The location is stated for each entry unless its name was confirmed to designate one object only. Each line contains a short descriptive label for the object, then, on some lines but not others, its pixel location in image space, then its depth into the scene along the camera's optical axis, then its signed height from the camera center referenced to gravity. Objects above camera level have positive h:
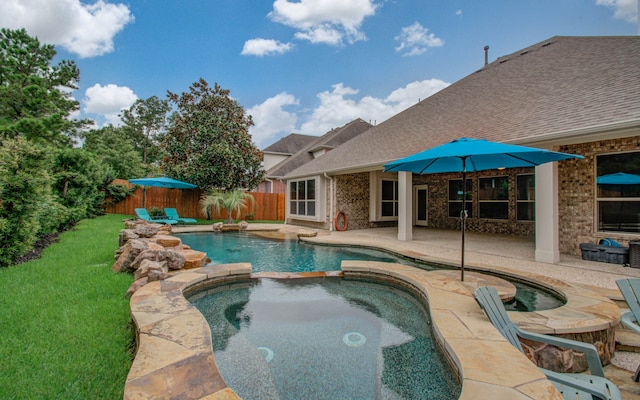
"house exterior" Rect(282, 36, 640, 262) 6.49 +1.28
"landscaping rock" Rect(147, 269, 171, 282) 4.53 -1.15
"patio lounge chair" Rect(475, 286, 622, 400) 1.95 -1.21
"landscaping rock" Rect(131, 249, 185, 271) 5.26 -1.03
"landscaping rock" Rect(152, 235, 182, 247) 7.32 -1.00
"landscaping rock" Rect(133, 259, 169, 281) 4.62 -1.07
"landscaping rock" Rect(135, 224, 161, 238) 8.25 -0.86
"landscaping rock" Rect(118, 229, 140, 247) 7.35 -0.90
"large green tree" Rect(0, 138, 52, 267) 5.62 +0.15
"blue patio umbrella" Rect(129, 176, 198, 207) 14.02 +0.89
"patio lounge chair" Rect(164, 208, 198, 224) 14.29 -0.71
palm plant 15.17 -0.01
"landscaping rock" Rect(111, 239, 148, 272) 5.49 -1.06
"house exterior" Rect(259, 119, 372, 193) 23.20 +4.56
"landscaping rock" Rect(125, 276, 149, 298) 4.12 -1.22
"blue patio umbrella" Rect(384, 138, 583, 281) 4.06 +0.67
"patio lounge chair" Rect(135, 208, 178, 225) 13.53 -0.84
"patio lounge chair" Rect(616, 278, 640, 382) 2.70 -0.92
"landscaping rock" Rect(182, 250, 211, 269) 5.73 -1.16
